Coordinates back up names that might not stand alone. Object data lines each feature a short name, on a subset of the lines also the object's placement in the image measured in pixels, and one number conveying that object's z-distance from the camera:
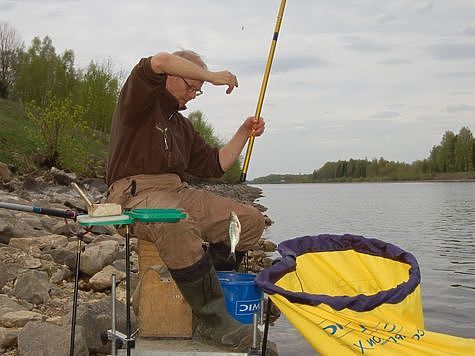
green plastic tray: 3.15
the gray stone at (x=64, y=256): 7.23
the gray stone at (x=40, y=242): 7.68
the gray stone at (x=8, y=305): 5.04
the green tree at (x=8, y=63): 48.68
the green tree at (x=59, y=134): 22.50
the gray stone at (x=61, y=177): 19.89
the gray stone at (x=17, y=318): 4.82
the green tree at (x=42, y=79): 46.03
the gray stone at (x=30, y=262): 6.82
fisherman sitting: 3.72
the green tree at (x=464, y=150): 97.62
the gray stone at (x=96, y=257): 7.15
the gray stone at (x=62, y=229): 9.49
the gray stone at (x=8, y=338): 4.46
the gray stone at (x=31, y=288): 5.60
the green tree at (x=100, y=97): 39.69
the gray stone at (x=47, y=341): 4.10
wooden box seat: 4.08
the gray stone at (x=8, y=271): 5.96
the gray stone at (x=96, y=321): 4.50
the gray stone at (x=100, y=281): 6.57
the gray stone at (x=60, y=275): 6.58
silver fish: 4.12
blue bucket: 3.99
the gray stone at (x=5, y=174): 16.96
